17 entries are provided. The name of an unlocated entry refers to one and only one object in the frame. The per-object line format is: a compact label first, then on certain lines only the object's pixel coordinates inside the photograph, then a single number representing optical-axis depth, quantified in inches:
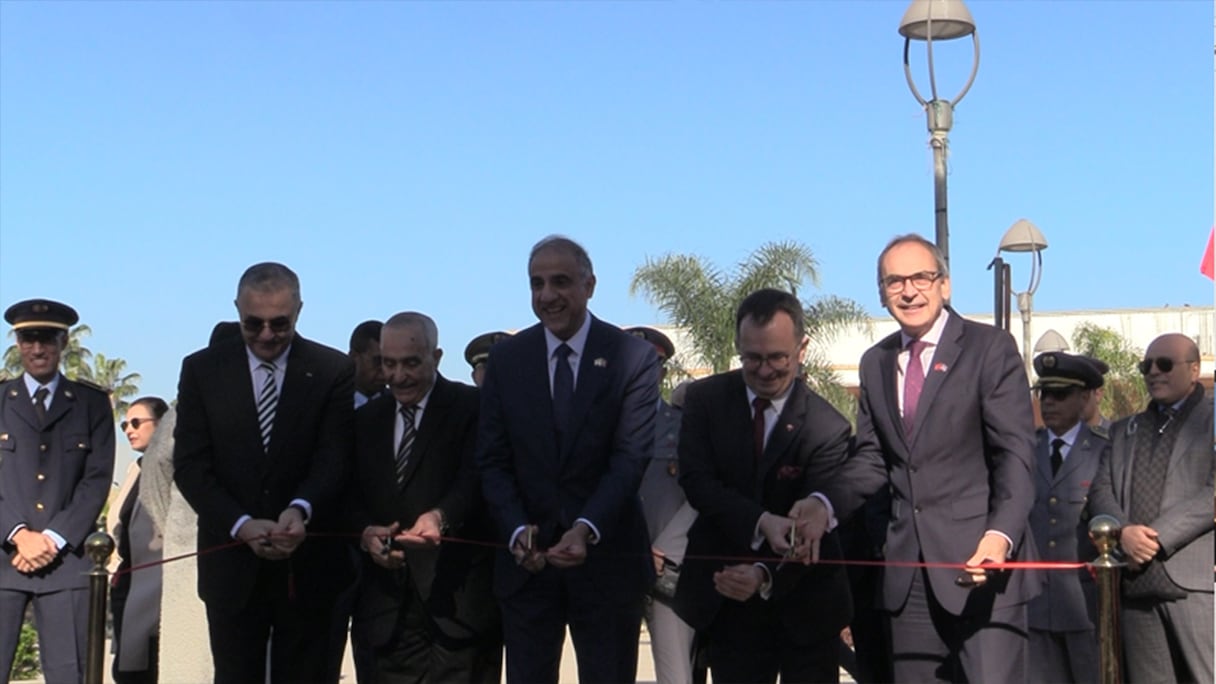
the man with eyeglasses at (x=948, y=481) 209.6
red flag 360.8
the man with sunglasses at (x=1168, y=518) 260.5
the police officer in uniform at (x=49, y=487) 294.7
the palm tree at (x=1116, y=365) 1563.7
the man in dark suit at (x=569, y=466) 227.9
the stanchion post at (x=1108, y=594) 207.8
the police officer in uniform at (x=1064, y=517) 306.0
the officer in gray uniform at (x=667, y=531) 300.2
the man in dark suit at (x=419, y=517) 247.8
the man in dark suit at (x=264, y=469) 240.8
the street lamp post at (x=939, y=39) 463.2
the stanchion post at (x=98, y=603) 238.1
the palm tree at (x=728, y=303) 1065.5
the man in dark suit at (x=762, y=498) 220.4
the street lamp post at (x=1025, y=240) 719.7
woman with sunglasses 317.7
